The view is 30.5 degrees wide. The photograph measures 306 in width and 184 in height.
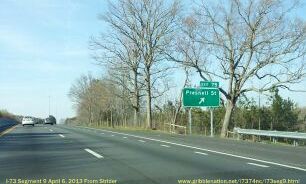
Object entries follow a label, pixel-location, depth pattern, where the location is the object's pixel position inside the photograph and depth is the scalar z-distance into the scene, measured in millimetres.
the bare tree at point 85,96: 115438
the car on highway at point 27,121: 77062
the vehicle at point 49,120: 97475
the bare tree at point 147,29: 54156
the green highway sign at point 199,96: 39500
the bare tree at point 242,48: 39375
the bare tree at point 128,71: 56750
